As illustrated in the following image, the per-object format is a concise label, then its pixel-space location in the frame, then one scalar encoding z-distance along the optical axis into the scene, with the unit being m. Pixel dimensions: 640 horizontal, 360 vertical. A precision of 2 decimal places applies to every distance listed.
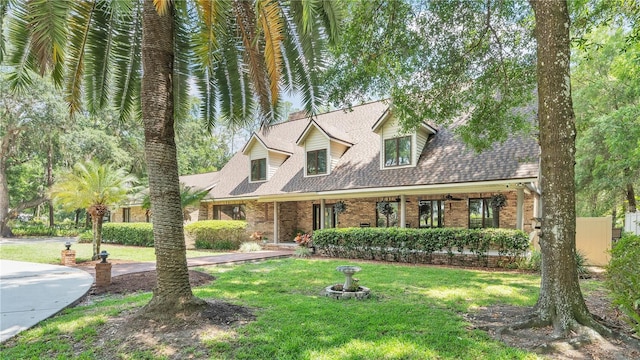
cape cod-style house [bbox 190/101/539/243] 12.76
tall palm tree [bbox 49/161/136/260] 13.53
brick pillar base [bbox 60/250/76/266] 12.77
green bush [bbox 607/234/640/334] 4.56
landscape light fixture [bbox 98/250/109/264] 8.57
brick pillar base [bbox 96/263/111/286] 8.70
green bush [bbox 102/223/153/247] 20.58
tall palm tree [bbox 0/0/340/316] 5.20
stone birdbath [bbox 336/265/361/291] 7.19
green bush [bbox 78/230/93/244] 22.59
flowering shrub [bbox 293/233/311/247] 16.45
